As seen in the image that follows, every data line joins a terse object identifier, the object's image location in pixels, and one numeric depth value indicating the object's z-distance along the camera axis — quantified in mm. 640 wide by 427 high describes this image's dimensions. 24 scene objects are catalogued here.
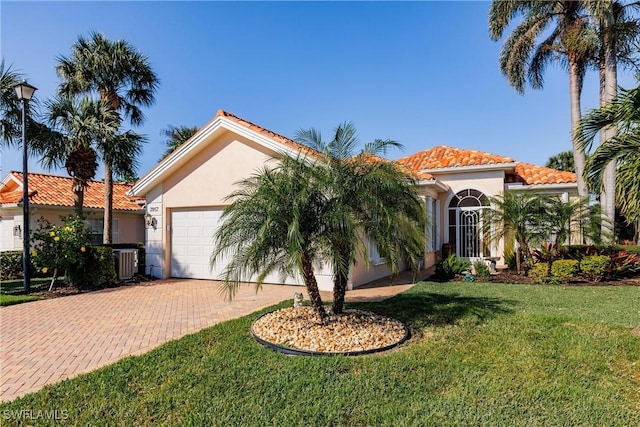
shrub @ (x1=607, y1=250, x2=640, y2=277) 12195
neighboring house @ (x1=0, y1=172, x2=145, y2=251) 16953
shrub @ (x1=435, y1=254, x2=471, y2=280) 12844
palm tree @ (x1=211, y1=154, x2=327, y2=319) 5707
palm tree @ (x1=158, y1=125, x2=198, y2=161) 26516
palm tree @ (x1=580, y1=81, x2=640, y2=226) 6156
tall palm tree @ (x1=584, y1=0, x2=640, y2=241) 14586
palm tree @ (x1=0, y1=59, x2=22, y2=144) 12445
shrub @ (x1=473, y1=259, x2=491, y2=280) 12867
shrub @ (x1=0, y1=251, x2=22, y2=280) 14750
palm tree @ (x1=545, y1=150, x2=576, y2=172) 31975
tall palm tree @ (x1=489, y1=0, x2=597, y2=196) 17078
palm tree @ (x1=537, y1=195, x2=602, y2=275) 12375
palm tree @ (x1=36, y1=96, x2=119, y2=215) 13508
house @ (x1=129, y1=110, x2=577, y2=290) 12391
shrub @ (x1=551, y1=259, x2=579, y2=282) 12031
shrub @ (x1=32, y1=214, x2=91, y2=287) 10961
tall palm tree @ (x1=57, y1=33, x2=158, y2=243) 16109
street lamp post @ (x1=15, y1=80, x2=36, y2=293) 10820
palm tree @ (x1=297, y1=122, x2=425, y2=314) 5906
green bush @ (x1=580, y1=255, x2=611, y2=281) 11836
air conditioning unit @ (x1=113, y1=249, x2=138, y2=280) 13203
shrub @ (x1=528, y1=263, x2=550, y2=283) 12180
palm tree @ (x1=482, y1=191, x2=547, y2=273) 12578
